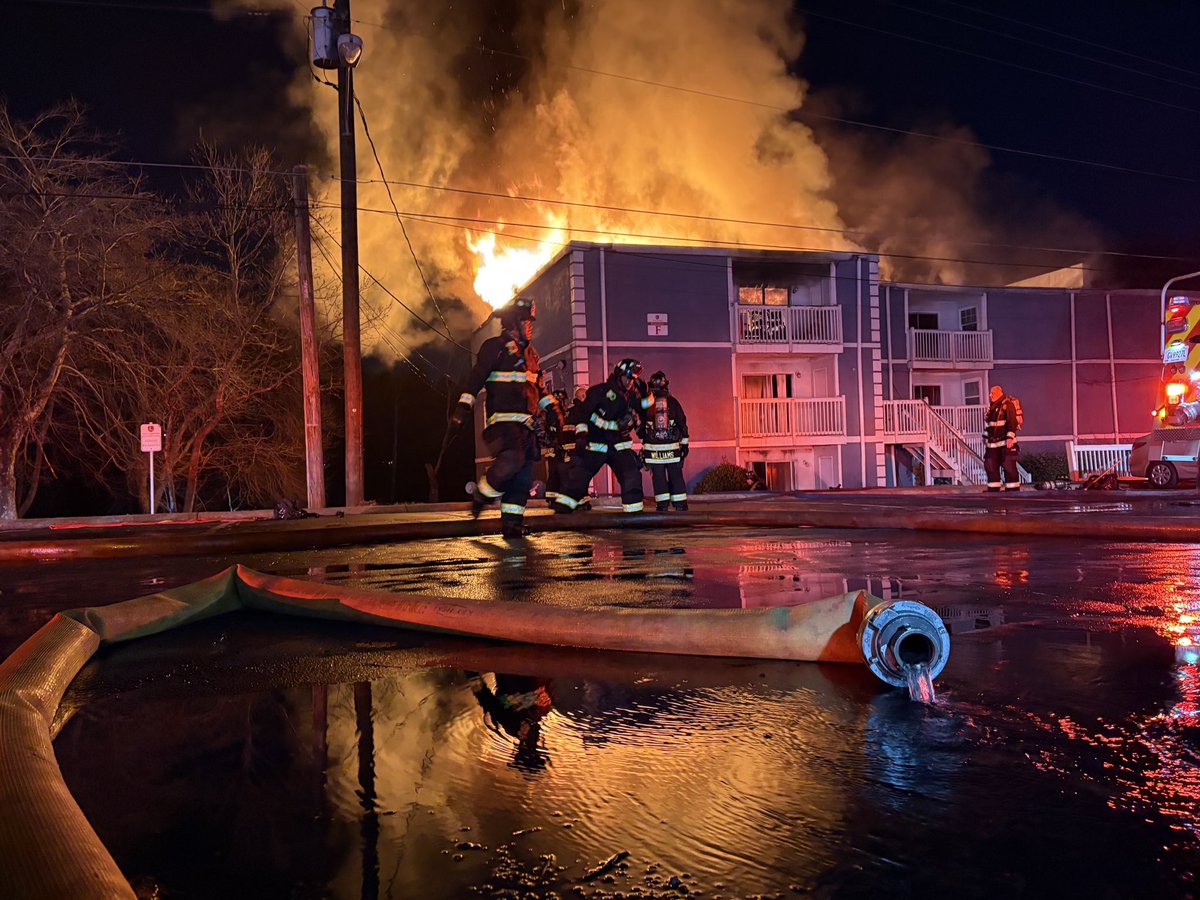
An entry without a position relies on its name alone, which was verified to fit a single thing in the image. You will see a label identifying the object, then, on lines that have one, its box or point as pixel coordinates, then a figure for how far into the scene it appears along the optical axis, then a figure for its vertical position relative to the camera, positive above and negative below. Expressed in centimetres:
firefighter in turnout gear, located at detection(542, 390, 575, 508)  1302 +25
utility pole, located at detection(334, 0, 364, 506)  1648 +362
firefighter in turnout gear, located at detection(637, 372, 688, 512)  1150 +26
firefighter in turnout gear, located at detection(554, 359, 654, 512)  1033 +28
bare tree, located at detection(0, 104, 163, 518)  1711 +433
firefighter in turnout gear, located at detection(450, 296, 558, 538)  830 +55
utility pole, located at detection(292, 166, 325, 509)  1675 +234
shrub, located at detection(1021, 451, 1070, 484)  2358 -43
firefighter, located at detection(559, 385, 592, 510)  1224 +46
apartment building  2205 +276
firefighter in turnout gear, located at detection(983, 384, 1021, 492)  1563 +32
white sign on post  1566 +66
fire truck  1284 +64
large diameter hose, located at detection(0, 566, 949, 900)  142 -61
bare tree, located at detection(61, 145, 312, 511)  2039 +297
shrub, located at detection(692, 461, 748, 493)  2078 -48
